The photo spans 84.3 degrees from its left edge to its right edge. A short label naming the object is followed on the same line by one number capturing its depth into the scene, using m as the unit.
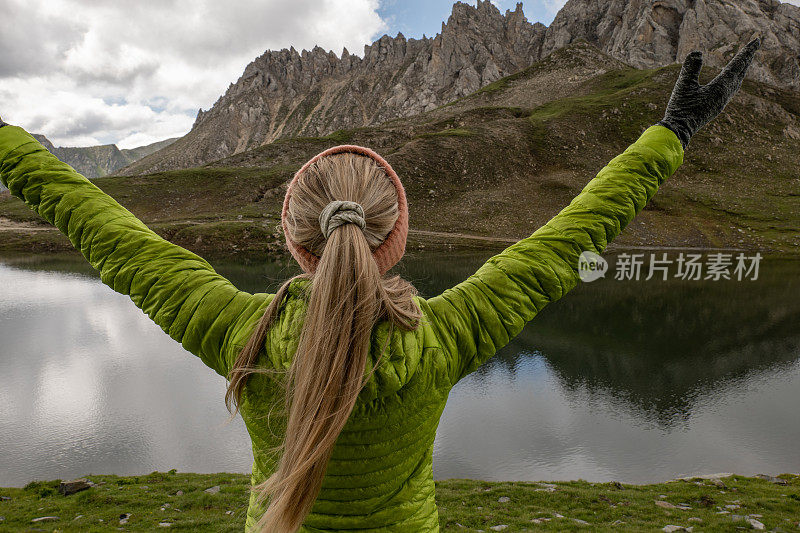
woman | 1.85
